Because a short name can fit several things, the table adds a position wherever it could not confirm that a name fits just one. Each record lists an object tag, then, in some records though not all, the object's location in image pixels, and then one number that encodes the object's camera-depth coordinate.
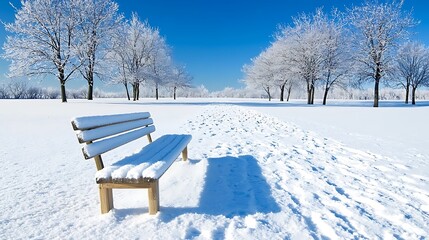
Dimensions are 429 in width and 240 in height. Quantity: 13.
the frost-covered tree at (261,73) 39.53
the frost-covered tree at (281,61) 30.27
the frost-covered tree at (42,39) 19.00
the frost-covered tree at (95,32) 20.14
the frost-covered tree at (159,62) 33.75
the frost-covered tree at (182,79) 51.38
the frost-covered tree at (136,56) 29.66
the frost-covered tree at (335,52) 27.60
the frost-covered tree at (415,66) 37.62
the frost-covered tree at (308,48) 27.91
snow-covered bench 2.32
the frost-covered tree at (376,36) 23.98
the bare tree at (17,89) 83.44
